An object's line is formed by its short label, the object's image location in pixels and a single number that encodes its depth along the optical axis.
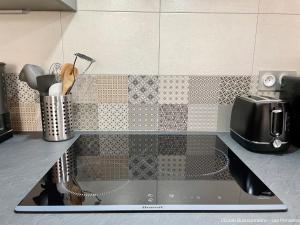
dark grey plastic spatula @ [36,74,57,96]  0.88
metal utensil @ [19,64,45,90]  0.90
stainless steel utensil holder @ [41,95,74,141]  0.87
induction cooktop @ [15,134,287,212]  0.50
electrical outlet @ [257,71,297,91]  1.02
